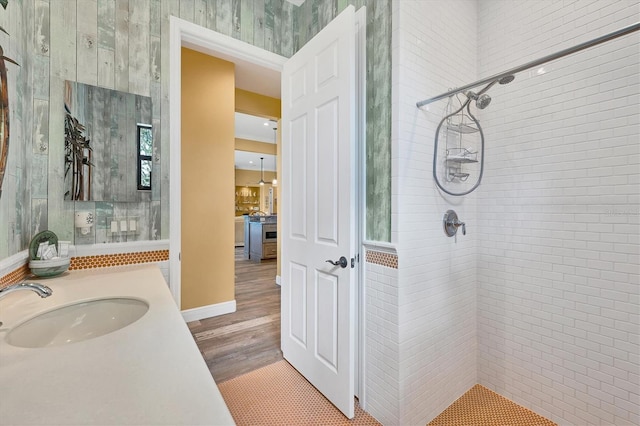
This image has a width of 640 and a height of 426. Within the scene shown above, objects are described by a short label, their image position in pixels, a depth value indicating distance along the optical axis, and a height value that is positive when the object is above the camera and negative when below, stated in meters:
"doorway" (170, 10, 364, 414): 1.81 +0.43
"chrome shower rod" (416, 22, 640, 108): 0.98 +0.64
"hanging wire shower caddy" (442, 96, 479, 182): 1.71 +0.42
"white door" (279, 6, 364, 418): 1.59 +0.02
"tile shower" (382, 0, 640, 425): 1.45 -0.07
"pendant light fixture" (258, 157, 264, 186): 10.31 +1.52
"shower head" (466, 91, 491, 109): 1.56 +0.64
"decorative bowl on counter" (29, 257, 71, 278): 1.32 -0.27
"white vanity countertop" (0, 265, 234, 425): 0.48 -0.36
